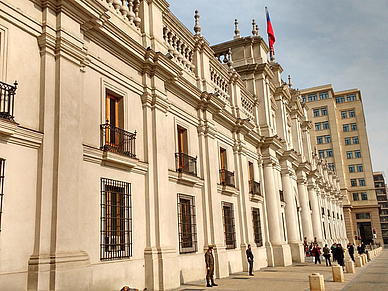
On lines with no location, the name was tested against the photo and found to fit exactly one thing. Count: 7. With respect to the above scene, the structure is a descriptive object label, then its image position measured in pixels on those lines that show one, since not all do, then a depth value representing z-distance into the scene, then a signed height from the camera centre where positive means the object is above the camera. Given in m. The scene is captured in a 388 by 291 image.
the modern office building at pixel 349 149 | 78.06 +16.18
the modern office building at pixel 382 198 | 112.84 +7.85
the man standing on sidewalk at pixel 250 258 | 18.03 -1.22
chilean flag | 31.05 +15.55
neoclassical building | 8.84 +2.68
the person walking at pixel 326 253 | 24.83 -1.66
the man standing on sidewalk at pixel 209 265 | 13.95 -1.11
